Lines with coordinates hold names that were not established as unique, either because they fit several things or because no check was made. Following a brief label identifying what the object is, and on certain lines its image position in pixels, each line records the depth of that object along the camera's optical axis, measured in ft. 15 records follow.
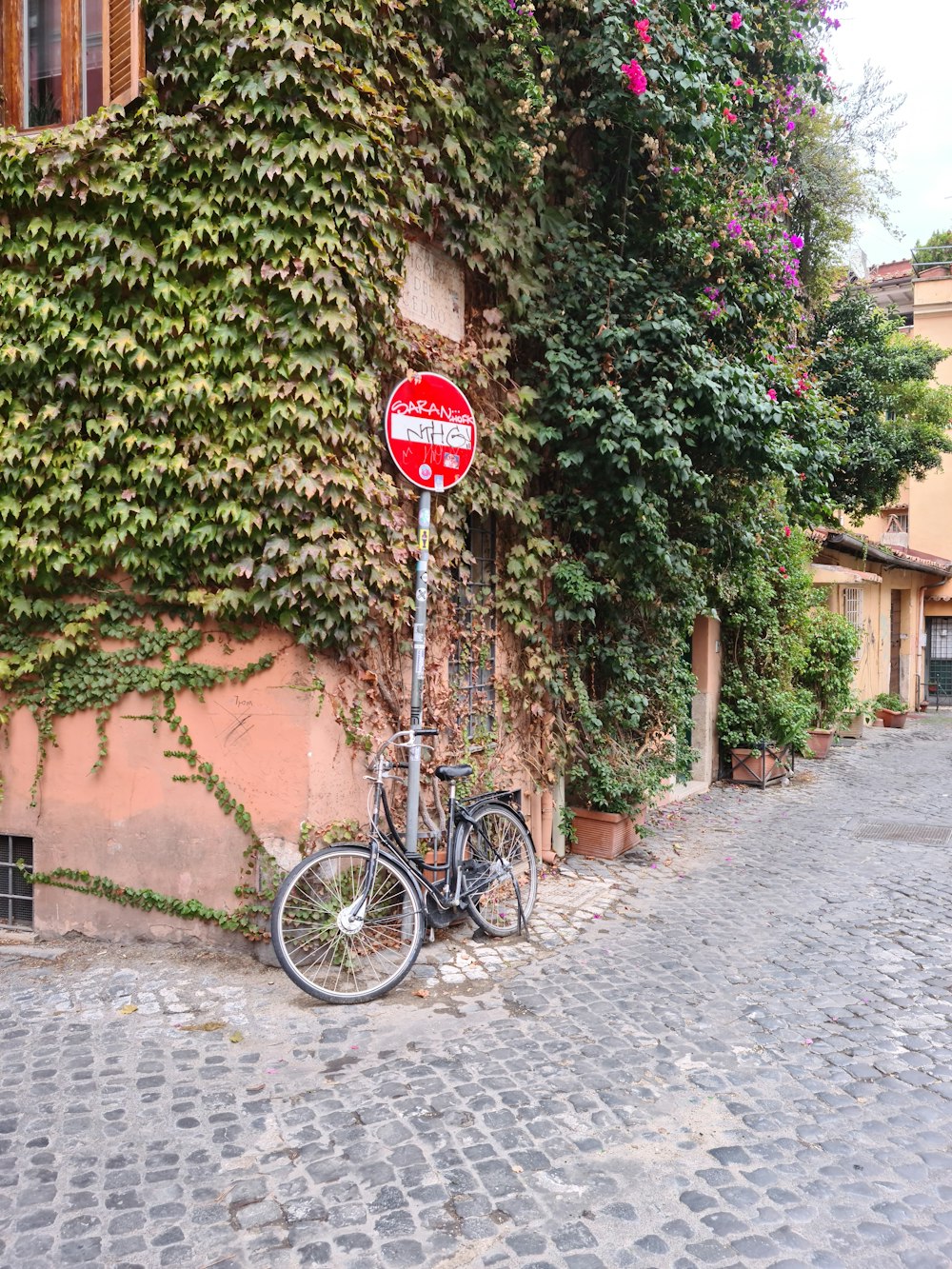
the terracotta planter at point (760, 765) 37.55
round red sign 17.39
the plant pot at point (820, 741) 46.60
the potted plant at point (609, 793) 24.32
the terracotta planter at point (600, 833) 24.72
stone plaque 19.51
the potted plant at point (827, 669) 44.98
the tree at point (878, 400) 51.03
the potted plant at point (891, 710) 64.54
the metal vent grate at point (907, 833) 27.92
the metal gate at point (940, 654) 87.78
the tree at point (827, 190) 40.04
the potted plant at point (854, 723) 54.75
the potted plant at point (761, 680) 37.29
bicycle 15.16
